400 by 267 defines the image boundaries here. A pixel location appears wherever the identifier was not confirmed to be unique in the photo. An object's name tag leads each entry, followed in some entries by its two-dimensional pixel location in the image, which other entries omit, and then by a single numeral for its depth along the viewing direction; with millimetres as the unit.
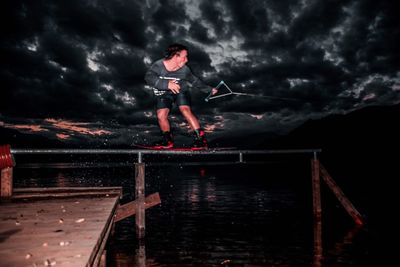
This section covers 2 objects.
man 7387
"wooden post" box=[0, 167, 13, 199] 7578
